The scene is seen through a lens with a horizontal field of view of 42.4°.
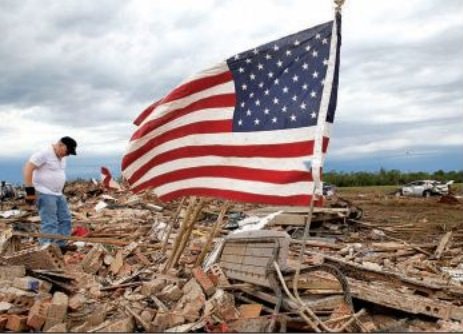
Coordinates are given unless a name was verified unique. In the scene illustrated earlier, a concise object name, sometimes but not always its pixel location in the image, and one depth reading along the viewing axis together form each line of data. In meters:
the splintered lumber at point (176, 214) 8.31
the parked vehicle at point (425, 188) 37.69
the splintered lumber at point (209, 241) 8.23
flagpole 5.92
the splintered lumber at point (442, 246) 11.82
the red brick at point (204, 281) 6.92
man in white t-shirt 9.97
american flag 6.39
